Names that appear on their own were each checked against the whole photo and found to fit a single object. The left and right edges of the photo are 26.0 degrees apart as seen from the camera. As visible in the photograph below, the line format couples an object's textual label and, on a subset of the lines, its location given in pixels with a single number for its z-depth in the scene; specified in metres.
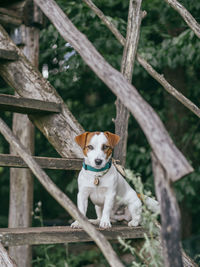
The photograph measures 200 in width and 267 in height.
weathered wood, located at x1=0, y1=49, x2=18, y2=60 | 3.35
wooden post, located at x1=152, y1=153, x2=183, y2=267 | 1.86
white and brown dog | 2.90
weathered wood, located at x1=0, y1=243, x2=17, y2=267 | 2.38
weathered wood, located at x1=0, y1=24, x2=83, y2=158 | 3.40
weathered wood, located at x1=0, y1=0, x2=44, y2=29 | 4.74
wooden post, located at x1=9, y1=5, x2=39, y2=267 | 4.78
